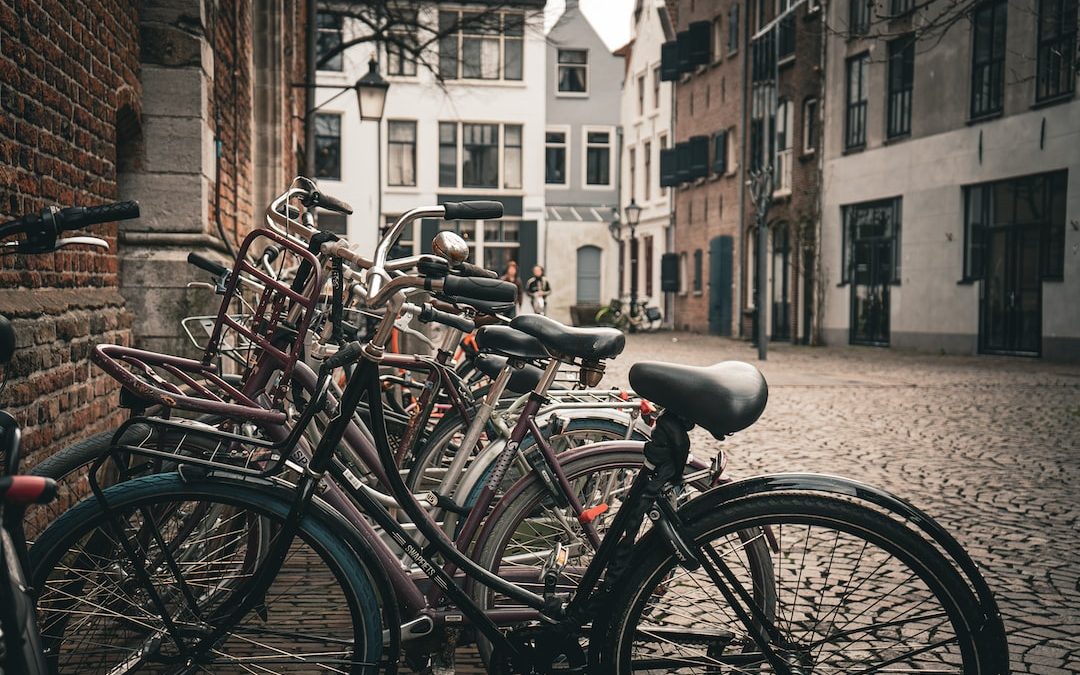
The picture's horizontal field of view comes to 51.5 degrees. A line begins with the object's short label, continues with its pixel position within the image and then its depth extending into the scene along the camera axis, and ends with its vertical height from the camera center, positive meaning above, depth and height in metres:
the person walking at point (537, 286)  29.58 -0.25
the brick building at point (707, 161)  31.27 +3.49
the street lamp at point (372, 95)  14.26 +2.30
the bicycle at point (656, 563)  2.32 -0.62
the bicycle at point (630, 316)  34.62 -1.22
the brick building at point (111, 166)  4.31 +0.56
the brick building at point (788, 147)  25.42 +3.22
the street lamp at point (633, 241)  36.03 +1.34
